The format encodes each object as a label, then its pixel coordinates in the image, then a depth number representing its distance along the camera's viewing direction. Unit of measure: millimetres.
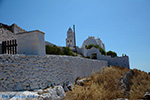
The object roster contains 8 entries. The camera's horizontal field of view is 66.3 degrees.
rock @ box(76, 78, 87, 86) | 8154
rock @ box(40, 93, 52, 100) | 5012
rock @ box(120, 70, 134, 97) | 8752
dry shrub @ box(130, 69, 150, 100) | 6215
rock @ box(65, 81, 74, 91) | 7395
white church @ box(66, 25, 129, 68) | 18852
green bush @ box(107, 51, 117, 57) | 26625
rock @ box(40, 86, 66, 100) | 5165
